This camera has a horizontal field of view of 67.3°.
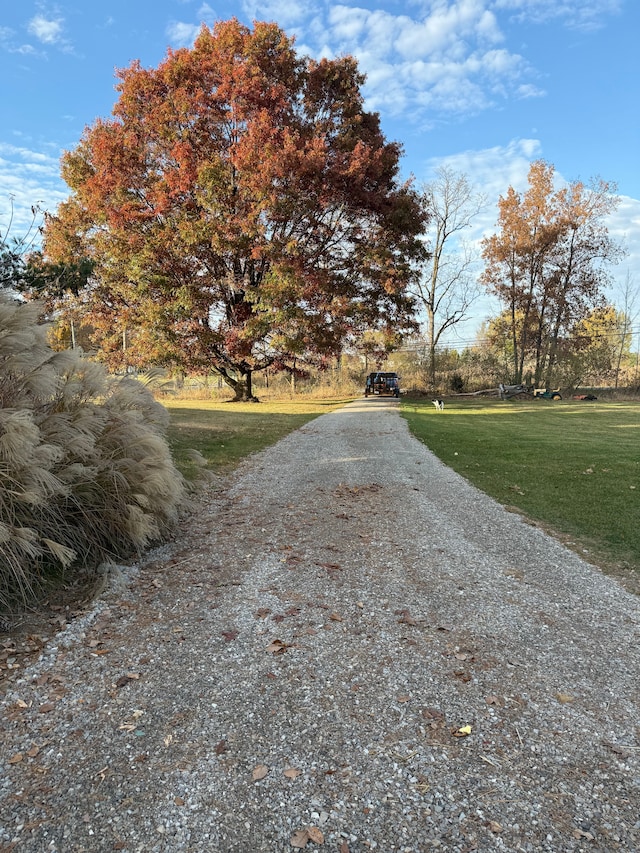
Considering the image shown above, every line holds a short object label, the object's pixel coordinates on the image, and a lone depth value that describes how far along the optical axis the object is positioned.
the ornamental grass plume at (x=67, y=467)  3.35
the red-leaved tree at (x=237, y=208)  16.88
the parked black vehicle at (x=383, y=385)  29.83
